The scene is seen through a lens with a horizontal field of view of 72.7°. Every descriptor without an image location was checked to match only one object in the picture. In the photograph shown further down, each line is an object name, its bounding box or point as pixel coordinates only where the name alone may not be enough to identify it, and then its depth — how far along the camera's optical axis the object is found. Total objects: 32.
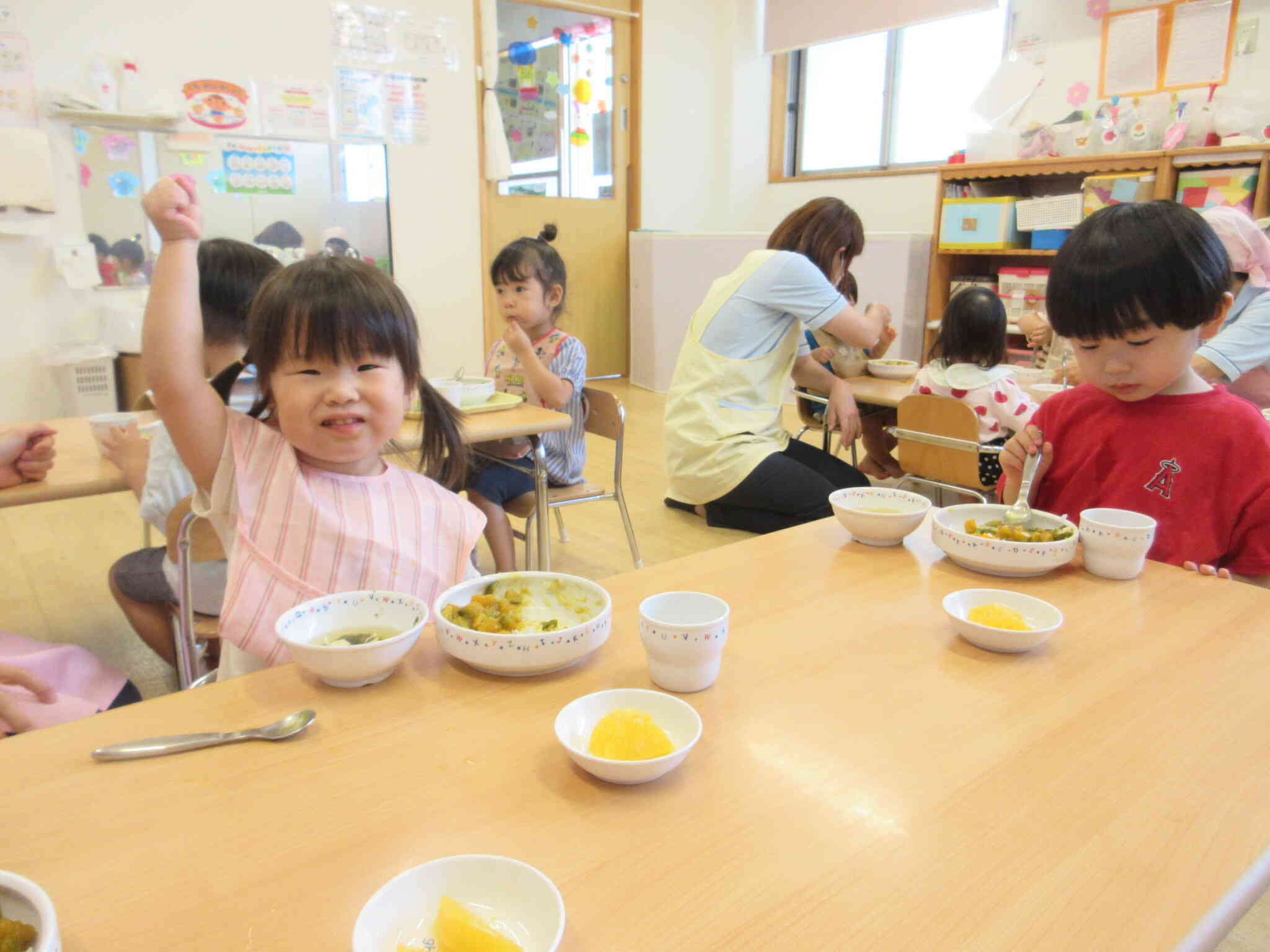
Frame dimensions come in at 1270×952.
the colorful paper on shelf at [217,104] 4.23
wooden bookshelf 3.60
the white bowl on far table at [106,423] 1.67
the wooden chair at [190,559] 1.45
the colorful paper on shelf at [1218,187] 3.59
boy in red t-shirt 1.16
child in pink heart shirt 2.64
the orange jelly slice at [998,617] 0.90
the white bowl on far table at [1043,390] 2.50
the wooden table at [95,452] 1.56
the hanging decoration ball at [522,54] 5.38
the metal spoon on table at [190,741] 0.68
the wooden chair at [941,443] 2.50
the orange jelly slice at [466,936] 0.49
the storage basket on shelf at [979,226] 4.39
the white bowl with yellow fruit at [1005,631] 0.86
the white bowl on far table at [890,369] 3.17
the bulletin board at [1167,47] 4.01
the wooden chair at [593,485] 2.47
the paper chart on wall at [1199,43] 4.00
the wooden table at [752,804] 0.52
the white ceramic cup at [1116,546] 1.06
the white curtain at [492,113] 5.10
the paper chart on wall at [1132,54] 4.21
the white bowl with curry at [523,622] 0.80
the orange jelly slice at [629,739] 0.67
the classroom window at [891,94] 5.07
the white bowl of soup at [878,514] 1.16
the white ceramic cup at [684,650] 0.76
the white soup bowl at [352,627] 0.77
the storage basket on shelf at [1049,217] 4.10
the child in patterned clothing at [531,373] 2.52
